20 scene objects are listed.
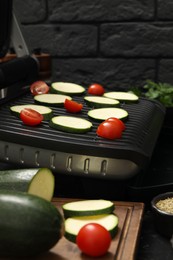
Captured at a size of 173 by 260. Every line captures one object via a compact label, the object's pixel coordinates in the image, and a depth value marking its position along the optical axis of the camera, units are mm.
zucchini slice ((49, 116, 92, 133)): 762
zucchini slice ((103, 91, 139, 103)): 965
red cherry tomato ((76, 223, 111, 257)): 597
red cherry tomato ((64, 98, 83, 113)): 864
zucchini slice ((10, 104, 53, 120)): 825
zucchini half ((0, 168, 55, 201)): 662
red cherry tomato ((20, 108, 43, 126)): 780
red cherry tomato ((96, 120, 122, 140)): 738
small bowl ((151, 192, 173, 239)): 671
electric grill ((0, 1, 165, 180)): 702
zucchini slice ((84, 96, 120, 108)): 910
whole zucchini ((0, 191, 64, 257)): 581
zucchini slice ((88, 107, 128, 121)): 836
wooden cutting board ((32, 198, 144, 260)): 608
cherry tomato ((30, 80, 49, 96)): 976
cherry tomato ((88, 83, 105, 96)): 1009
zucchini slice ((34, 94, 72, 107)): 901
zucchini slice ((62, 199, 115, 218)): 654
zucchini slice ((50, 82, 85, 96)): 985
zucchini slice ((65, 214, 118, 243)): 631
